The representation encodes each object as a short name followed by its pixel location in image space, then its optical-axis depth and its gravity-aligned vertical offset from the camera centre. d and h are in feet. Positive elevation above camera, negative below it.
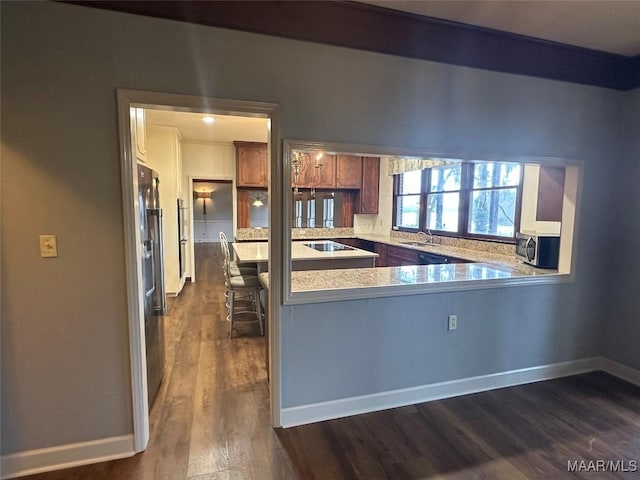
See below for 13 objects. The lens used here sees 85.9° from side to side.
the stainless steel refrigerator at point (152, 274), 7.50 -1.52
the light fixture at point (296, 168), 19.52 +2.68
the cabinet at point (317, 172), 21.59 +2.56
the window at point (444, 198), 15.92 +0.81
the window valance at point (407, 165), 16.41 +2.51
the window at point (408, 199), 18.83 +0.83
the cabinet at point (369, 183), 22.12 +1.96
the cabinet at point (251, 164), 21.26 +3.00
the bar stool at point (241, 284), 13.12 -2.76
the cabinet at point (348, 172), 21.91 +2.65
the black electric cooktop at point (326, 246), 15.35 -1.58
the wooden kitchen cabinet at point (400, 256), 15.76 -2.04
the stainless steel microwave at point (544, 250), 10.09 -1.03
